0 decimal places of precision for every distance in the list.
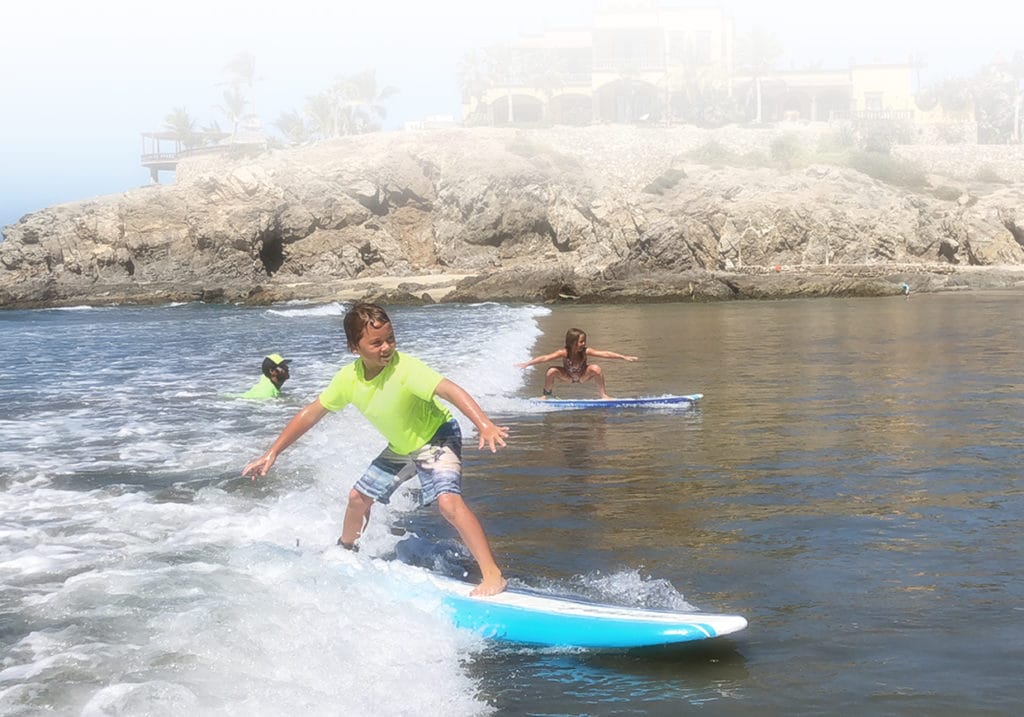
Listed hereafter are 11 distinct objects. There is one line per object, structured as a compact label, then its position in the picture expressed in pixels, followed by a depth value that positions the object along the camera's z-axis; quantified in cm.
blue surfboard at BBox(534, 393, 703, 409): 1460
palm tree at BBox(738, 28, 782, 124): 10906
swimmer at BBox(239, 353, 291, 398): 1639
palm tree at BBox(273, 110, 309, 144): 10962
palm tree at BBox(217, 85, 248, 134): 12100
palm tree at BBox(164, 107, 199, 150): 10820
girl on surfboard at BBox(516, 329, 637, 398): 1616
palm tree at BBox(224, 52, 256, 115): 12250
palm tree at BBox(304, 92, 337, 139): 11294
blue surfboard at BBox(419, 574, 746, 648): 575
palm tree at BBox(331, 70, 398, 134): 11556
